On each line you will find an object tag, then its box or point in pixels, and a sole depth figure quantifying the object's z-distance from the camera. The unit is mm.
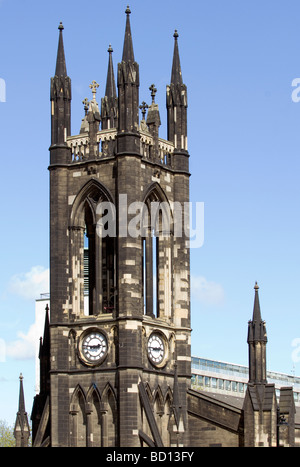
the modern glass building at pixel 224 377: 121438
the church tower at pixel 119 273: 68438
